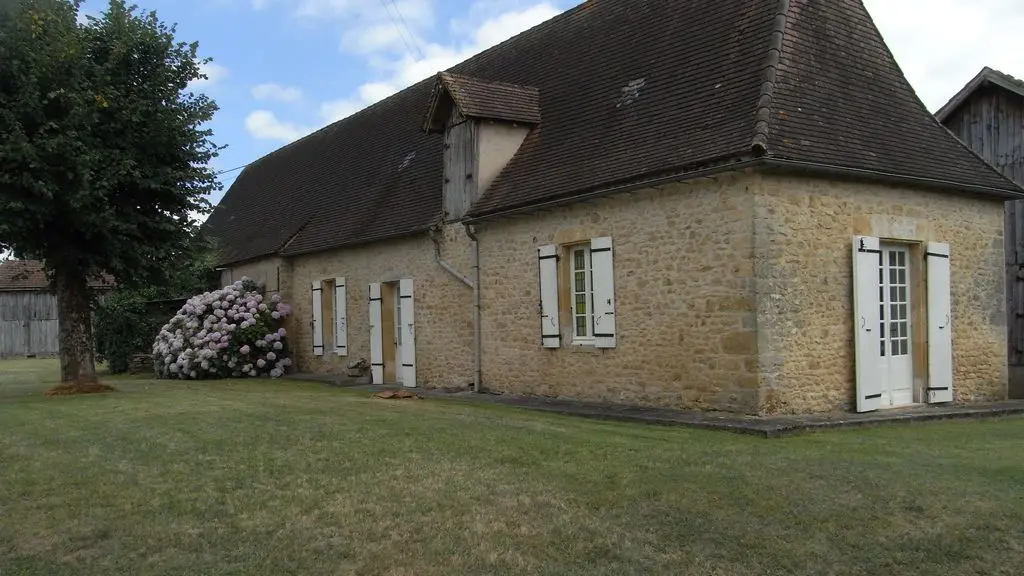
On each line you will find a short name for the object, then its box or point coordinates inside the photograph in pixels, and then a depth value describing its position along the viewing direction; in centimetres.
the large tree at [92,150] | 1180
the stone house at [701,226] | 980
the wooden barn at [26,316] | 3344
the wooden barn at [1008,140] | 1380
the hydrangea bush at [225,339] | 1814
